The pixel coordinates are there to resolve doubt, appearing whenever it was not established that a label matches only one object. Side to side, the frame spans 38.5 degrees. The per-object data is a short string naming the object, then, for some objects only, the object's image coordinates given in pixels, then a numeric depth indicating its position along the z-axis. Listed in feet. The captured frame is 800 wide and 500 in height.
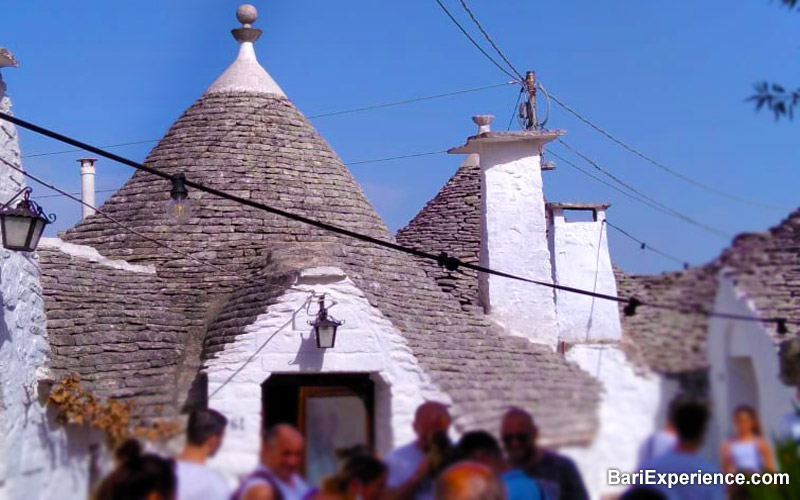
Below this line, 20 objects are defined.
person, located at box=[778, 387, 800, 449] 11.52
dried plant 13.28
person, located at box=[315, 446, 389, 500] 11.75
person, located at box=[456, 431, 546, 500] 11.82
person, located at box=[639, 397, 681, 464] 11.23
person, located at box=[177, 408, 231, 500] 11.64
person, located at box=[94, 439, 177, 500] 11.68
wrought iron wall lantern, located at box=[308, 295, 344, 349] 25.46
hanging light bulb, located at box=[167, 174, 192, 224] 18.17
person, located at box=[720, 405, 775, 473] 11.27
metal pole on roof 45.60
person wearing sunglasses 11.84
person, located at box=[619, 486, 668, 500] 11.22
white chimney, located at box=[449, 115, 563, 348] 33.91
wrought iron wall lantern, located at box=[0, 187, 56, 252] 24.61
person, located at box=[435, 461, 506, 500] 11.43
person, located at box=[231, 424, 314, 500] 11.62
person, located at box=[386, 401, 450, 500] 11.89
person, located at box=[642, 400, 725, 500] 11.12
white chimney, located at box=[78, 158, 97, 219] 49.21
